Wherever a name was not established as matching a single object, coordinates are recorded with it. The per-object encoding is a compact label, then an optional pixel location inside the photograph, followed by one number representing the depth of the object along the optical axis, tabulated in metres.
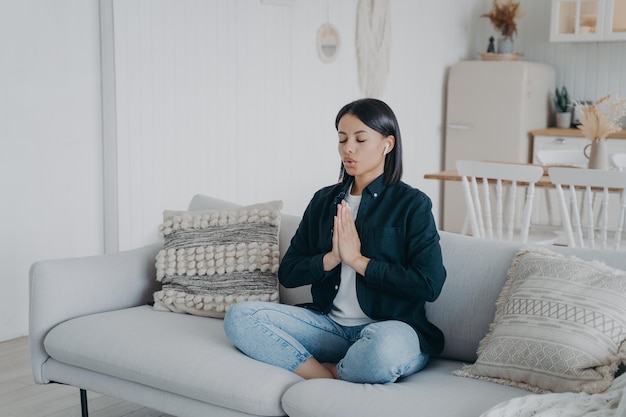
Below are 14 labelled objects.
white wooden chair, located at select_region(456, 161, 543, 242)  3.69
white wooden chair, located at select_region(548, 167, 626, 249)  3.44
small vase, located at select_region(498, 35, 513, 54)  6.54
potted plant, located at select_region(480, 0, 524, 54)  6.55
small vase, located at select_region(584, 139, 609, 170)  4.12
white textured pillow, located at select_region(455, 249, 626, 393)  2.00
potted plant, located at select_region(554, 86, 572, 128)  6.54
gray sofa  2.05
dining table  3.83
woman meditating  2.26
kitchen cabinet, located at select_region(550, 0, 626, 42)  6.11
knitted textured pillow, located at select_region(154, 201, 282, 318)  2.77
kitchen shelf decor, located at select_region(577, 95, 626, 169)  4.10
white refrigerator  6.27
